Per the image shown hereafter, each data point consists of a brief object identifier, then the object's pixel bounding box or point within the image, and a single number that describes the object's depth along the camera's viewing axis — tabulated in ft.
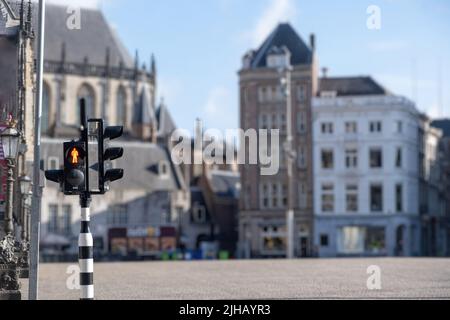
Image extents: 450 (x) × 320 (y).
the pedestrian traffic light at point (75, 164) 51.08
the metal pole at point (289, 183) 210.16
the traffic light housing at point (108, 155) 50.79
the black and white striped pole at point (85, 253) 51.13
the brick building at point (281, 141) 263.70
